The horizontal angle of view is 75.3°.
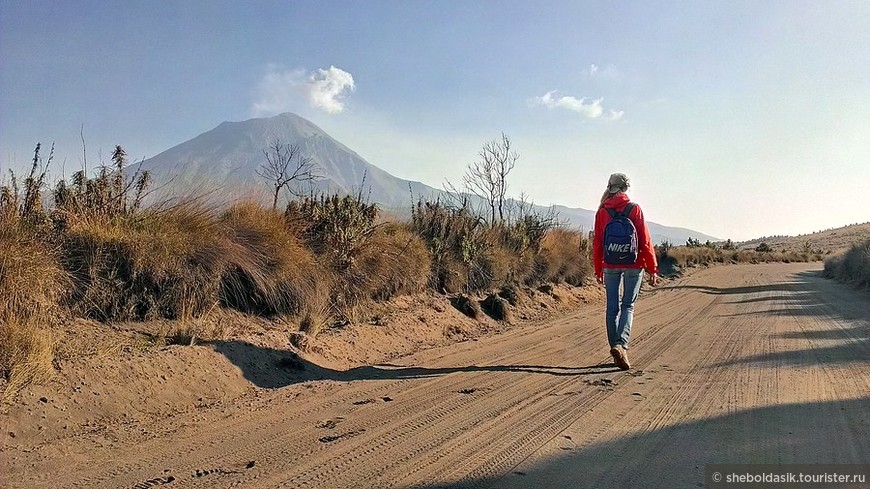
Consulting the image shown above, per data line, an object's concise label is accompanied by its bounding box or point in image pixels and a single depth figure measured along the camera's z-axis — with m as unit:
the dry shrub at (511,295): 11.69
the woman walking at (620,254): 6.35
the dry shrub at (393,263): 9.22
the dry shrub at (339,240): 8.53
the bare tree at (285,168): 9.82
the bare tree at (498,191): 16.72
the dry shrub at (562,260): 15.36
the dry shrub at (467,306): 10.28
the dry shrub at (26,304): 4.19
